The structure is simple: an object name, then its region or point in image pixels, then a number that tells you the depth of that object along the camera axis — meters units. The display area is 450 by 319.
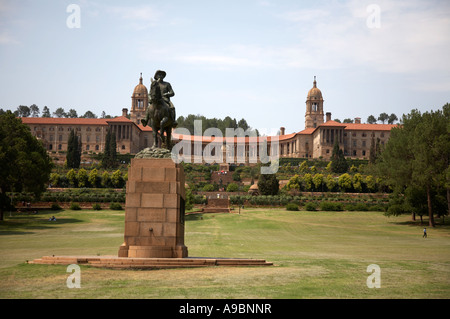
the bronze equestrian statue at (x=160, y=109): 19.55
